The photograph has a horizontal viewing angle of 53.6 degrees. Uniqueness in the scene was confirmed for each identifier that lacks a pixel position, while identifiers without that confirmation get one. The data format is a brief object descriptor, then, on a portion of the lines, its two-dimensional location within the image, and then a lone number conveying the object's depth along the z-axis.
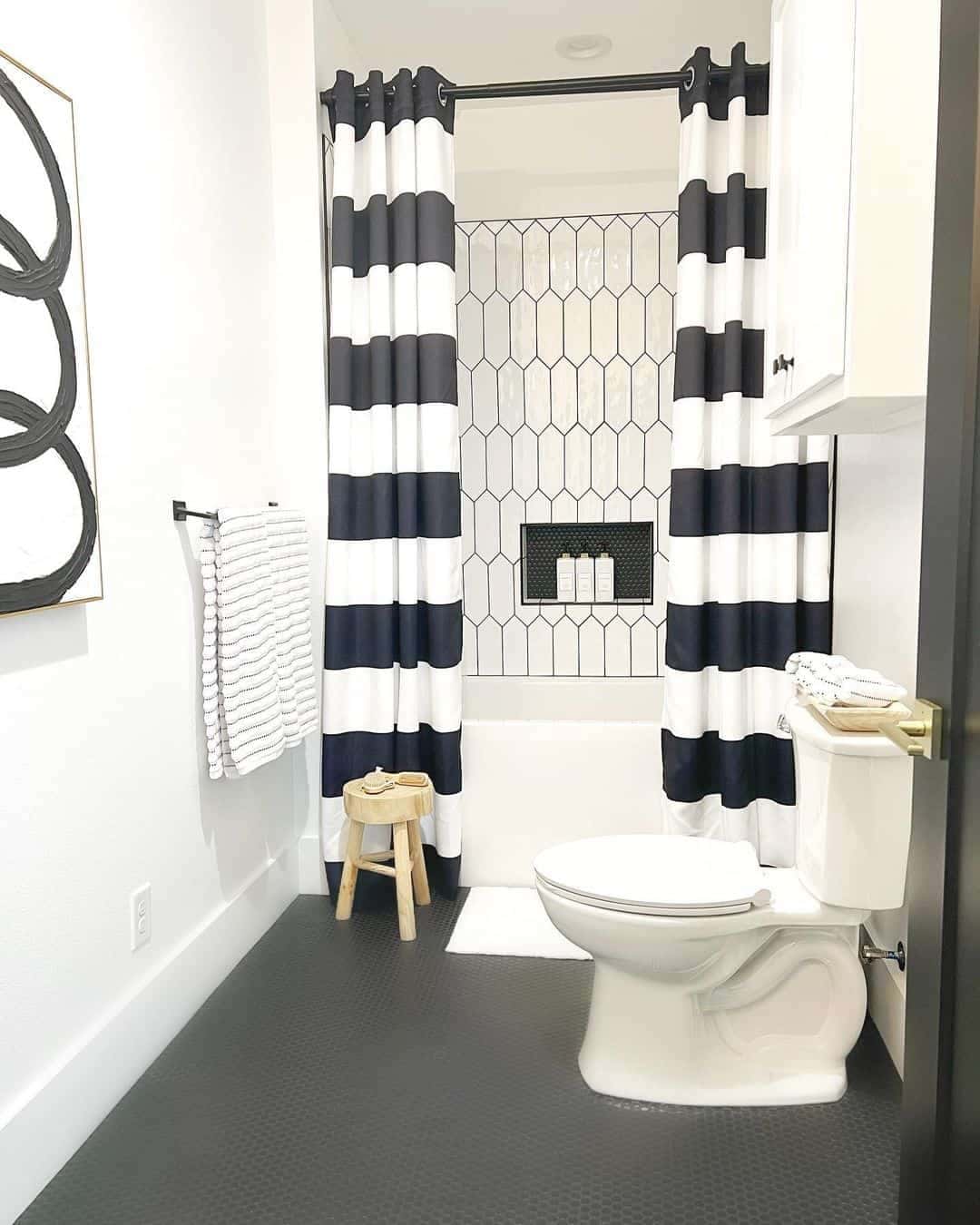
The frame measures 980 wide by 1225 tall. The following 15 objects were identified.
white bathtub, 2.92
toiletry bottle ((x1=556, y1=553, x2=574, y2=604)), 3.71
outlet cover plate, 2.04
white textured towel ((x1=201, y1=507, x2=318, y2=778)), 2.28
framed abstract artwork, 1.56
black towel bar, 2.19
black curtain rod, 2.64
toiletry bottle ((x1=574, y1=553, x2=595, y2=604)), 3.70
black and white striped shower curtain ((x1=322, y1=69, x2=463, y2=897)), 2.74
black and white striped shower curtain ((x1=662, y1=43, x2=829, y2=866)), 2.64
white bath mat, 2.60
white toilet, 1.89
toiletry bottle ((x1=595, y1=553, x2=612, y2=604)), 3.69
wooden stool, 2.64
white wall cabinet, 1.57
